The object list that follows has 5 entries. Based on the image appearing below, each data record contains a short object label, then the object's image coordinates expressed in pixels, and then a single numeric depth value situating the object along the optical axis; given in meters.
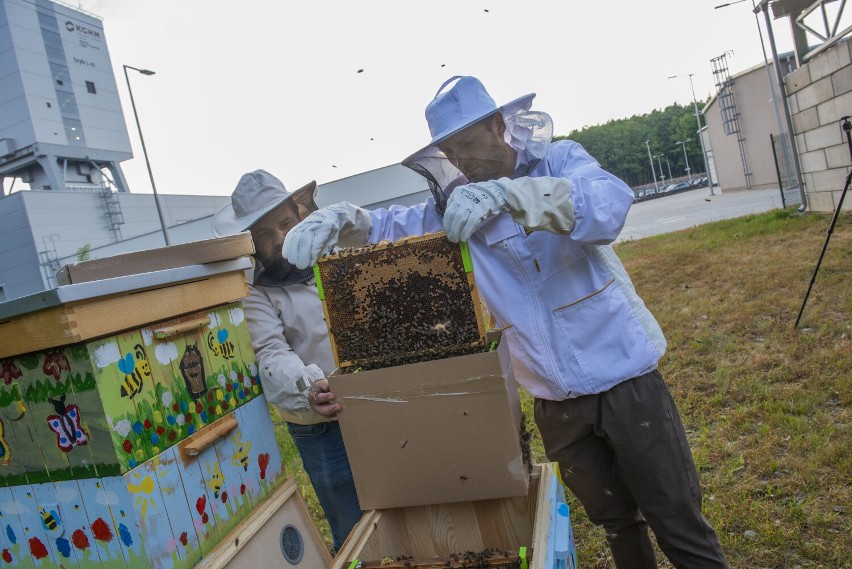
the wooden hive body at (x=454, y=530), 1.76
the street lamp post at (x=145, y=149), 15.41
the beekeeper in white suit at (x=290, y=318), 2.26
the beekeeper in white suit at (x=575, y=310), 1.88
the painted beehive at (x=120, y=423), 1.46
